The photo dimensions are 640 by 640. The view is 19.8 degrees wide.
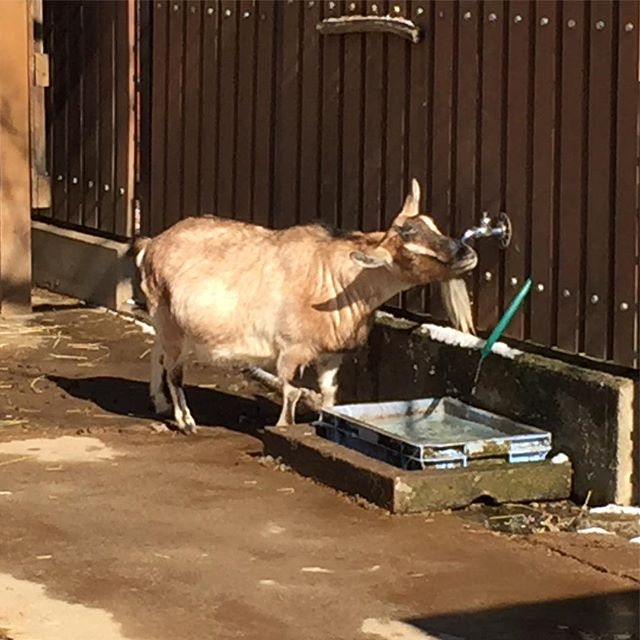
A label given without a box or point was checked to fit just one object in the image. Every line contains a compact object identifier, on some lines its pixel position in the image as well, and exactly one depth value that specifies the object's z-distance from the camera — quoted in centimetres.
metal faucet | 767
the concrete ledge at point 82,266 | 1126
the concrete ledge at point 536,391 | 700
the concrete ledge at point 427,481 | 686
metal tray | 703
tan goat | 782
